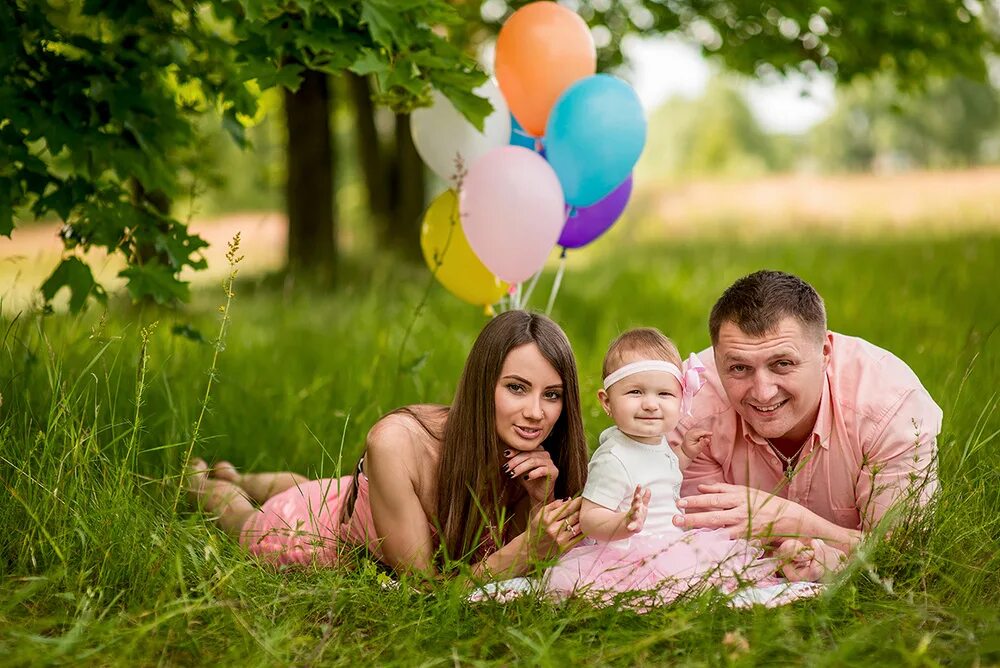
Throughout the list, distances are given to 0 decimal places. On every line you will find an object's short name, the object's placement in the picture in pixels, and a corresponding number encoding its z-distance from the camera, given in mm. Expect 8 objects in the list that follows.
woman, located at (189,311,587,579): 3094
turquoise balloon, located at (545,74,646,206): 4039
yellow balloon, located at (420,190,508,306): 4250
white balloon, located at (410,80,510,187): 4164
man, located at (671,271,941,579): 3025
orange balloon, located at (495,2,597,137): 4250
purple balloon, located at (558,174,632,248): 4555
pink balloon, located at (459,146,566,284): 3963
